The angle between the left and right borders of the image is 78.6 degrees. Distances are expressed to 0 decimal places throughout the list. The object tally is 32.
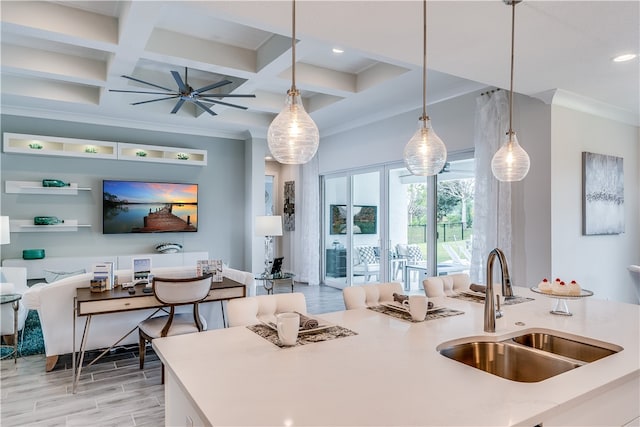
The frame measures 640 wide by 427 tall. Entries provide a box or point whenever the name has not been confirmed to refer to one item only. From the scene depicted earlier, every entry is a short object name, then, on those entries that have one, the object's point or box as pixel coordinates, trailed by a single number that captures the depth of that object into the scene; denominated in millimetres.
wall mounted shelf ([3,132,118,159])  5602
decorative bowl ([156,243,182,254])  6577
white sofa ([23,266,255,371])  3299
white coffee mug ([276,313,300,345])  1557
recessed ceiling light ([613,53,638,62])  3017
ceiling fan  4168
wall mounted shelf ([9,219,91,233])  5612
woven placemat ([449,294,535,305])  2446
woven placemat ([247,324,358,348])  1629
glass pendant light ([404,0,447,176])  2291
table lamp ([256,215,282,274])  5344
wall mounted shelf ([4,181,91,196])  5609
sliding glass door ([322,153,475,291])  5008
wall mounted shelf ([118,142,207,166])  6453
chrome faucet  1730
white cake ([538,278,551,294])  2197
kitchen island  1031
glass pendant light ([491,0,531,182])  2588
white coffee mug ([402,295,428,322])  1940
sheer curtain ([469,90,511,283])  4184
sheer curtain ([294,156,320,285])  7586
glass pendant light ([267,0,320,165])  1812
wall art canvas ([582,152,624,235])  4266
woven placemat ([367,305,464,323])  2027
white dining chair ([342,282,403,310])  2355
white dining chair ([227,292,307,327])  1937
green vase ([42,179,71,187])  5770
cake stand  2119
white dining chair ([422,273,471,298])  2686
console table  3055
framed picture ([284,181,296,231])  8570
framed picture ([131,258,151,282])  3770
